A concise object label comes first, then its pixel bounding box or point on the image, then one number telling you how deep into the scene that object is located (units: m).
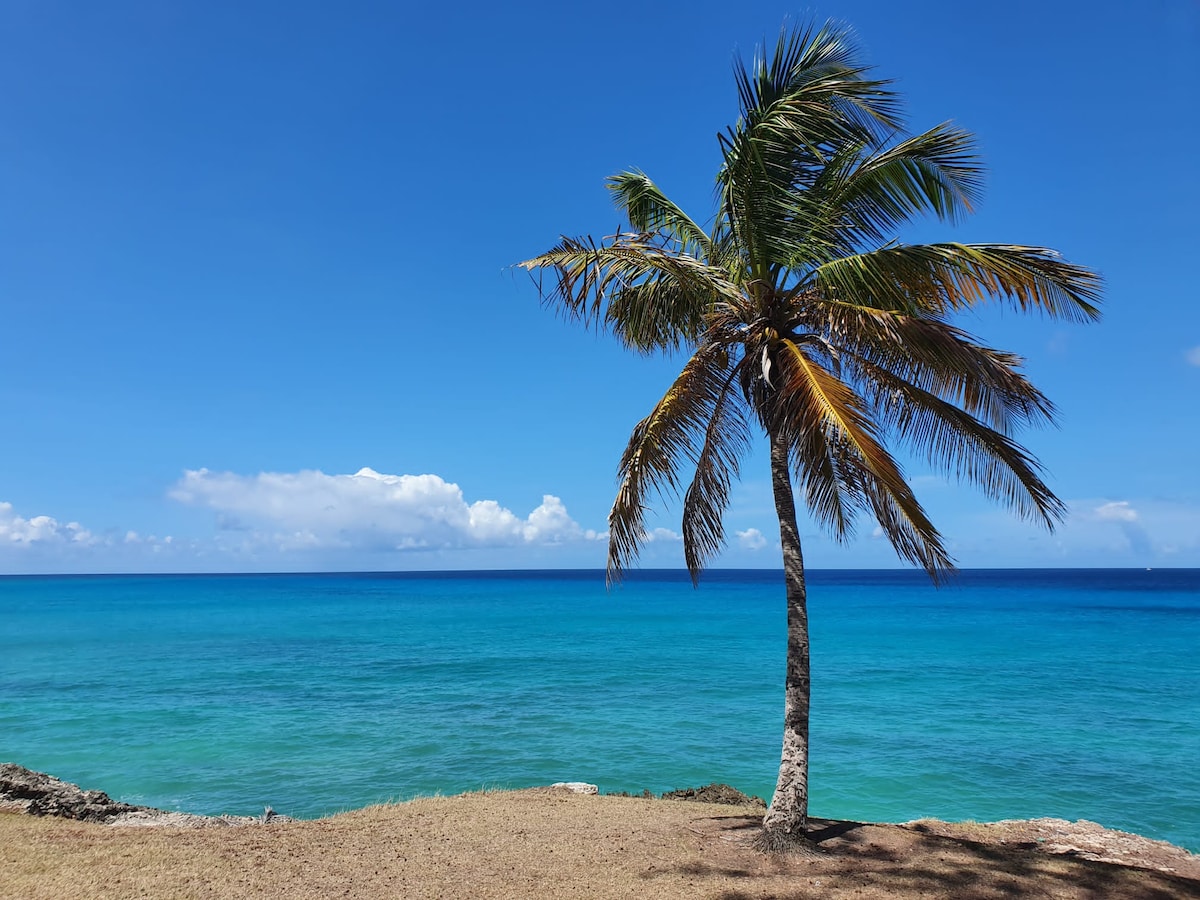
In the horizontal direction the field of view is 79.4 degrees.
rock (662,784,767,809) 11.88
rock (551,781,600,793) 11.80
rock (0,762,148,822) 8.41
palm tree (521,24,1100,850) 7.34
